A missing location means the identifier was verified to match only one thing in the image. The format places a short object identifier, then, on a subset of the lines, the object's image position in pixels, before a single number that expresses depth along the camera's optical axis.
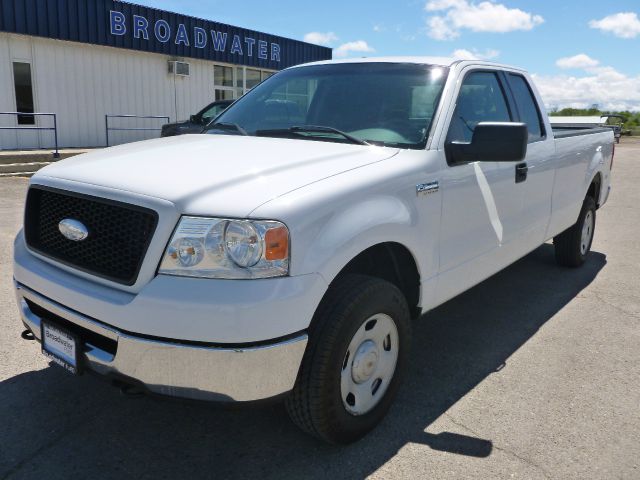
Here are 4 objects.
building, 14.77
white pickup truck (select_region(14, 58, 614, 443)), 2.24
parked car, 13.21
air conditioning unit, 18.19
